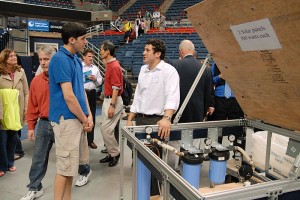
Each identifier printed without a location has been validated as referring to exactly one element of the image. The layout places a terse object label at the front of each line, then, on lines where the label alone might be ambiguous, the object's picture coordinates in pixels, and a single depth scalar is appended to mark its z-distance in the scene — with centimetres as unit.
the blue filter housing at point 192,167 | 149
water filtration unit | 97
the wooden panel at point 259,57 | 106
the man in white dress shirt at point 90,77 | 379
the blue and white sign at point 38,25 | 1524
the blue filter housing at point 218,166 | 160
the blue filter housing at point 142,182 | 156
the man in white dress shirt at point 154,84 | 228
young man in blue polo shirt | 192
